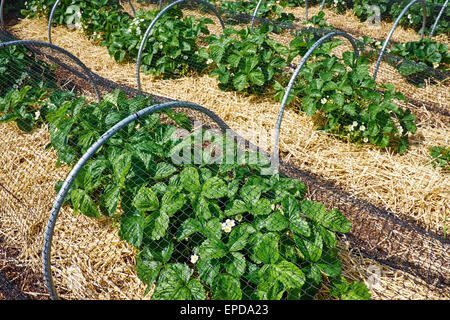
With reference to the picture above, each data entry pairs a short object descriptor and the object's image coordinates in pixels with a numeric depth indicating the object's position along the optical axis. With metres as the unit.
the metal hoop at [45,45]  2.49
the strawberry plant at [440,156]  2.81
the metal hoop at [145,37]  3.35
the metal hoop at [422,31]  3.29
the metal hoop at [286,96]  2.42
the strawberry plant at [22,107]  2.86
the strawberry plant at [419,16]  4.90
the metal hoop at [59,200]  1.55
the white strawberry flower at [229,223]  1.87
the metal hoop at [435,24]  4.31
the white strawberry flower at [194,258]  1.83
